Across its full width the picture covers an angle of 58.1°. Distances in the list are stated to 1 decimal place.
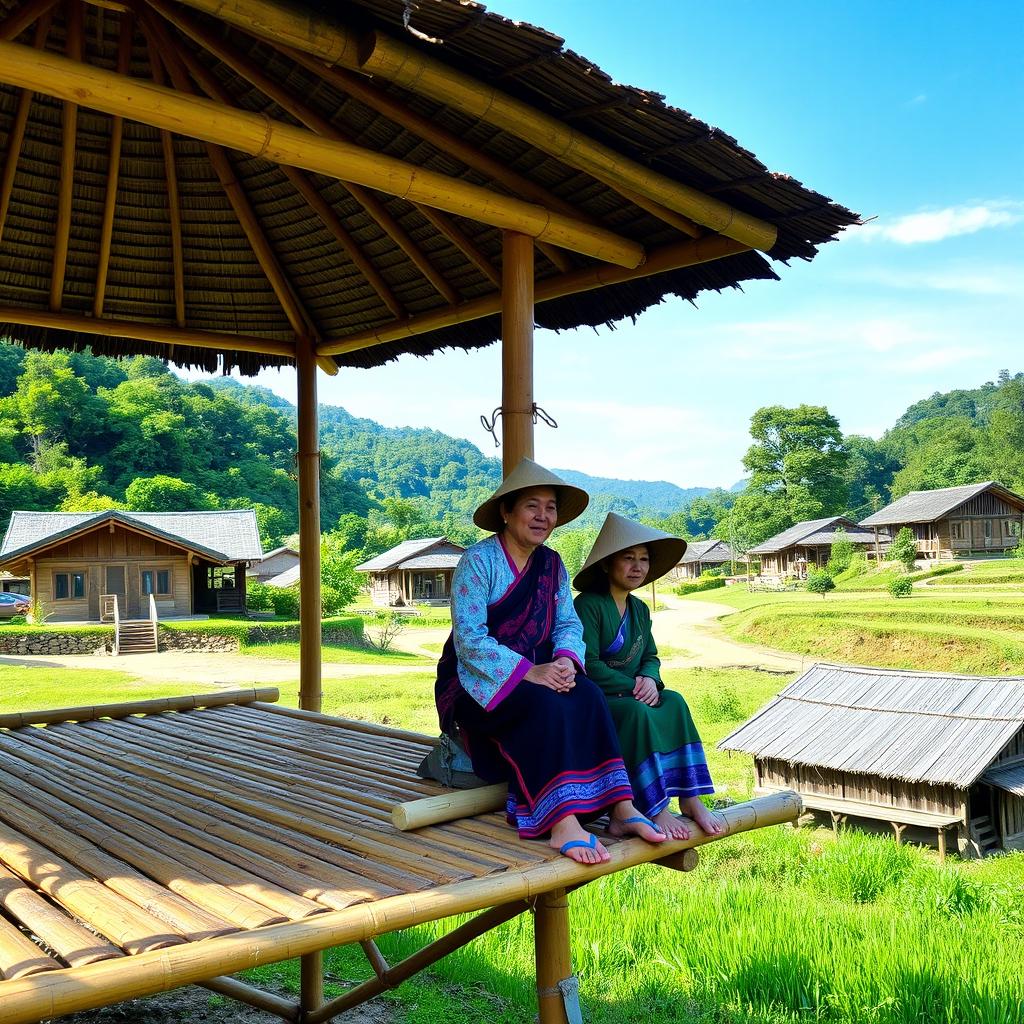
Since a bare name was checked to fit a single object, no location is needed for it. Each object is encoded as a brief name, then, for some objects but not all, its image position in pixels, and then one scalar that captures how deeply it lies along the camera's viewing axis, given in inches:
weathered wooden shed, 471.8
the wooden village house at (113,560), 774.5
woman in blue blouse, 91.2
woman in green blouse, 98.8
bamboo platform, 65.7
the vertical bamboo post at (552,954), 102.8
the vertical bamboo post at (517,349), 122.0
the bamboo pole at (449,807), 96.3
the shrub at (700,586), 1697.8
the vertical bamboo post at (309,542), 195.5
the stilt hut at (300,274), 79.3
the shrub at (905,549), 1243.8
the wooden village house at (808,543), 1489.9
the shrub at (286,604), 919.0
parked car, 916.1
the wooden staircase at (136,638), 737.6
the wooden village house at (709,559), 1854.1
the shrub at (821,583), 1241.4
